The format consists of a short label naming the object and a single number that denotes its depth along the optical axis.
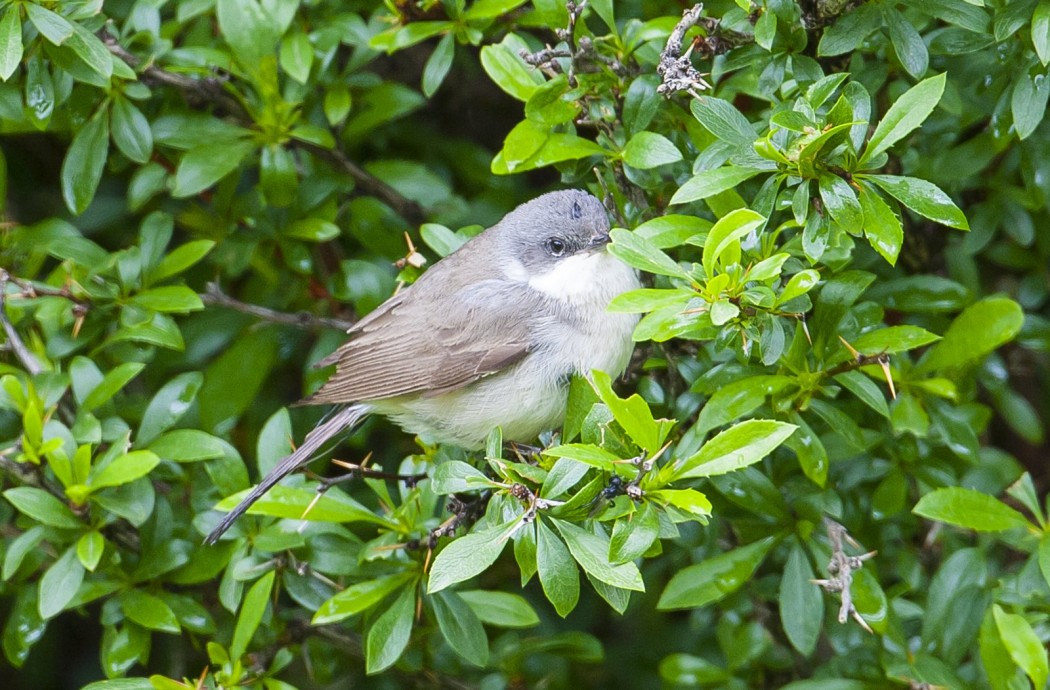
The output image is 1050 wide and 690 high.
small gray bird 7.00
